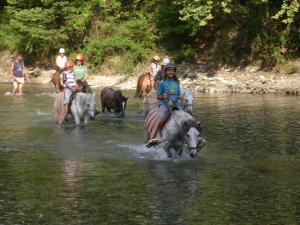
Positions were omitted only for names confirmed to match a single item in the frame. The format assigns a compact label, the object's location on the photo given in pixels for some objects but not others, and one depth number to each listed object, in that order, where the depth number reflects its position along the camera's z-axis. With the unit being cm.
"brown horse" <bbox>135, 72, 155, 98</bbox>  2736
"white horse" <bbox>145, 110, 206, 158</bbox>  1438
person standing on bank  3319
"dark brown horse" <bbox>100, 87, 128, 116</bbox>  2436
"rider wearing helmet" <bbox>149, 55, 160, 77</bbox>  2577
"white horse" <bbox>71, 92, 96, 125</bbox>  2128
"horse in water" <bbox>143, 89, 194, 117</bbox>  2109
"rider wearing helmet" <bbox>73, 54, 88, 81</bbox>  2283
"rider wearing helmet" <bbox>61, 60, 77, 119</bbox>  2091
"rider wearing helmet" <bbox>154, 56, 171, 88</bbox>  2120
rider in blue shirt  1524
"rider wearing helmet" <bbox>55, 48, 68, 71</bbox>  2738
